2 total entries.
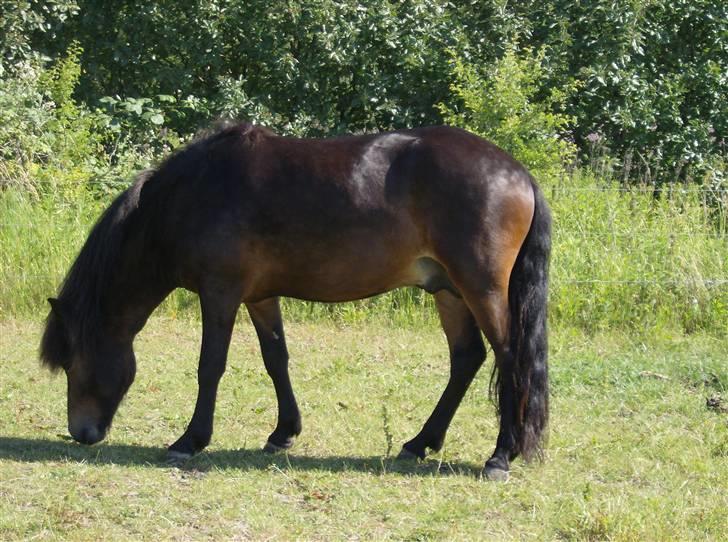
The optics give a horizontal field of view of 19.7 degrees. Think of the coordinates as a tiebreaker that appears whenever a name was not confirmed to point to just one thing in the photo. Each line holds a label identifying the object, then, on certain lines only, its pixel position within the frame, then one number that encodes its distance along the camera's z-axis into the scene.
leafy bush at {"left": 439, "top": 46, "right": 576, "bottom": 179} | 21.01
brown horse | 11.13
